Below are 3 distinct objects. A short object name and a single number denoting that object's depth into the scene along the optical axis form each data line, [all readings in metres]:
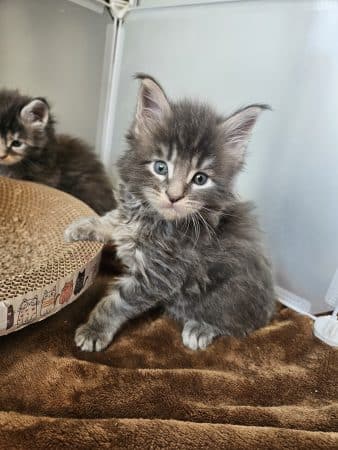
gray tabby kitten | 0.26
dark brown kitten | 0.42
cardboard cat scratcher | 0.24
